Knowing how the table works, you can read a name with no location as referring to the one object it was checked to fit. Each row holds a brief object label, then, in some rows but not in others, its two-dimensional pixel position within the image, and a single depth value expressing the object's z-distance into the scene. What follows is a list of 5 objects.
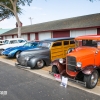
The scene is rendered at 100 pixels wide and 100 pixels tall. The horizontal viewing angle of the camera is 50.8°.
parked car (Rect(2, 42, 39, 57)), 9.67
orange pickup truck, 4.21
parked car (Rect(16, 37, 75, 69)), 6.73
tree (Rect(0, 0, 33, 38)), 15.90
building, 12.19
